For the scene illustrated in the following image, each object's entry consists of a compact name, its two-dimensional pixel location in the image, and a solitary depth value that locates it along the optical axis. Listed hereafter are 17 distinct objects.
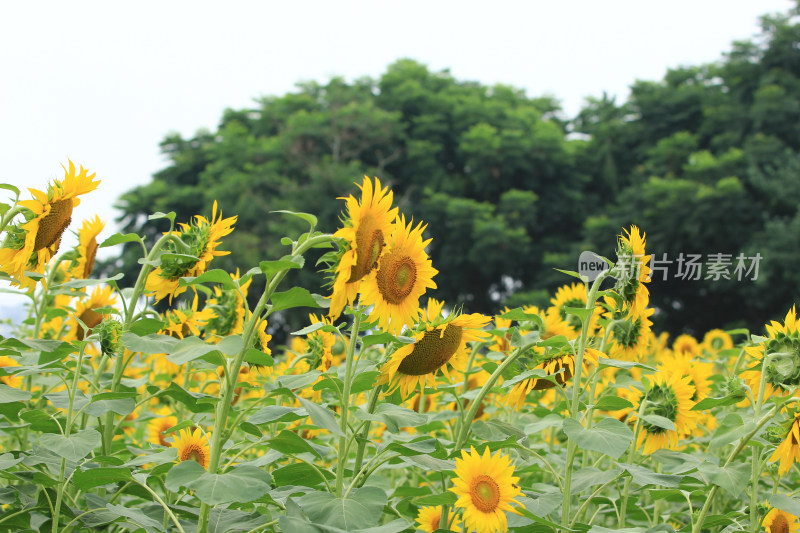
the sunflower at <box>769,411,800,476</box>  4.23
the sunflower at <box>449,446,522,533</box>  4.11
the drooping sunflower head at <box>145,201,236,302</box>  4.26
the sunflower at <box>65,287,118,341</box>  5.09
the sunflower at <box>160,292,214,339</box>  4.72
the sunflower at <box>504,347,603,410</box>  4.47
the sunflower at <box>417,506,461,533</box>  4.54
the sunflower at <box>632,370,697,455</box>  4.57
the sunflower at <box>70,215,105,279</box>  4.93
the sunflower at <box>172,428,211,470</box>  4.51
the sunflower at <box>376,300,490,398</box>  4.13
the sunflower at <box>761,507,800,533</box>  4.46
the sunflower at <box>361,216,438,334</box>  4.03
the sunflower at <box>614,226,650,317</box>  4.41
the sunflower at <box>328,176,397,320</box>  3.92
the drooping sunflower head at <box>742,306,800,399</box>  4.30
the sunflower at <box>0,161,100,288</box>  4.20
